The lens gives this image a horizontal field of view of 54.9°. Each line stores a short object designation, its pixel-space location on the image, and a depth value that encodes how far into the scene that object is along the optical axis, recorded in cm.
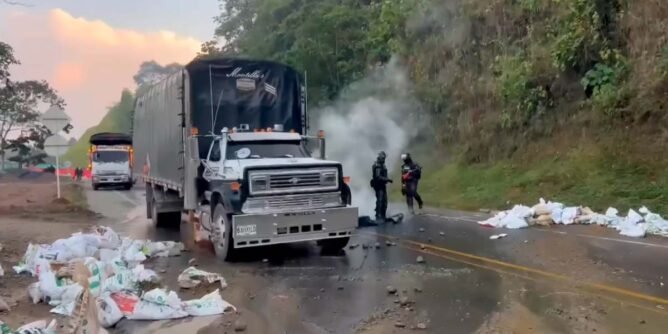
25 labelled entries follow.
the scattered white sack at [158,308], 710
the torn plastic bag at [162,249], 1145
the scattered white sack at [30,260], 978
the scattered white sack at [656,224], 1231
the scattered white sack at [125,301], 718
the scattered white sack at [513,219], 1405
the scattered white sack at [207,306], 723
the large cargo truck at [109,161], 3678
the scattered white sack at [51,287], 784
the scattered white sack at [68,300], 724
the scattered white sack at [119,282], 779
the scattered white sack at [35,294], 789
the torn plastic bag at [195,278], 875
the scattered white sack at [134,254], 1044
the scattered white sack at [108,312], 688
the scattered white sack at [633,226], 1220
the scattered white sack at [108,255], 1016
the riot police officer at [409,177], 1686
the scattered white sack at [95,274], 754
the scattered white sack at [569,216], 1430
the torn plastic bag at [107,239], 1101
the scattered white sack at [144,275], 873
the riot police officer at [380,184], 1526
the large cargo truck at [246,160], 1038
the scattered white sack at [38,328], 566
